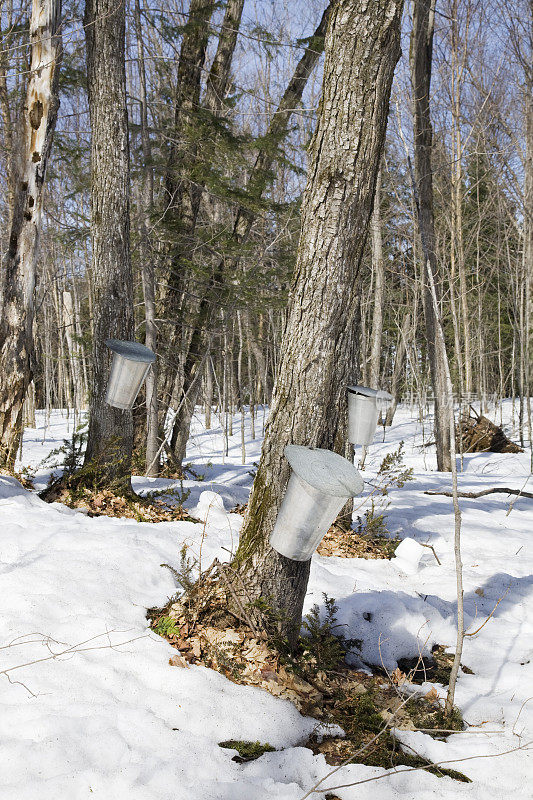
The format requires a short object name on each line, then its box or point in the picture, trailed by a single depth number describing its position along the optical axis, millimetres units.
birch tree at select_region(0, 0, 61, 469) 4664
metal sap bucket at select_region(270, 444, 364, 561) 2070
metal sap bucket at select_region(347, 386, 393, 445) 3781
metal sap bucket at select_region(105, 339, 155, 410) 3588
